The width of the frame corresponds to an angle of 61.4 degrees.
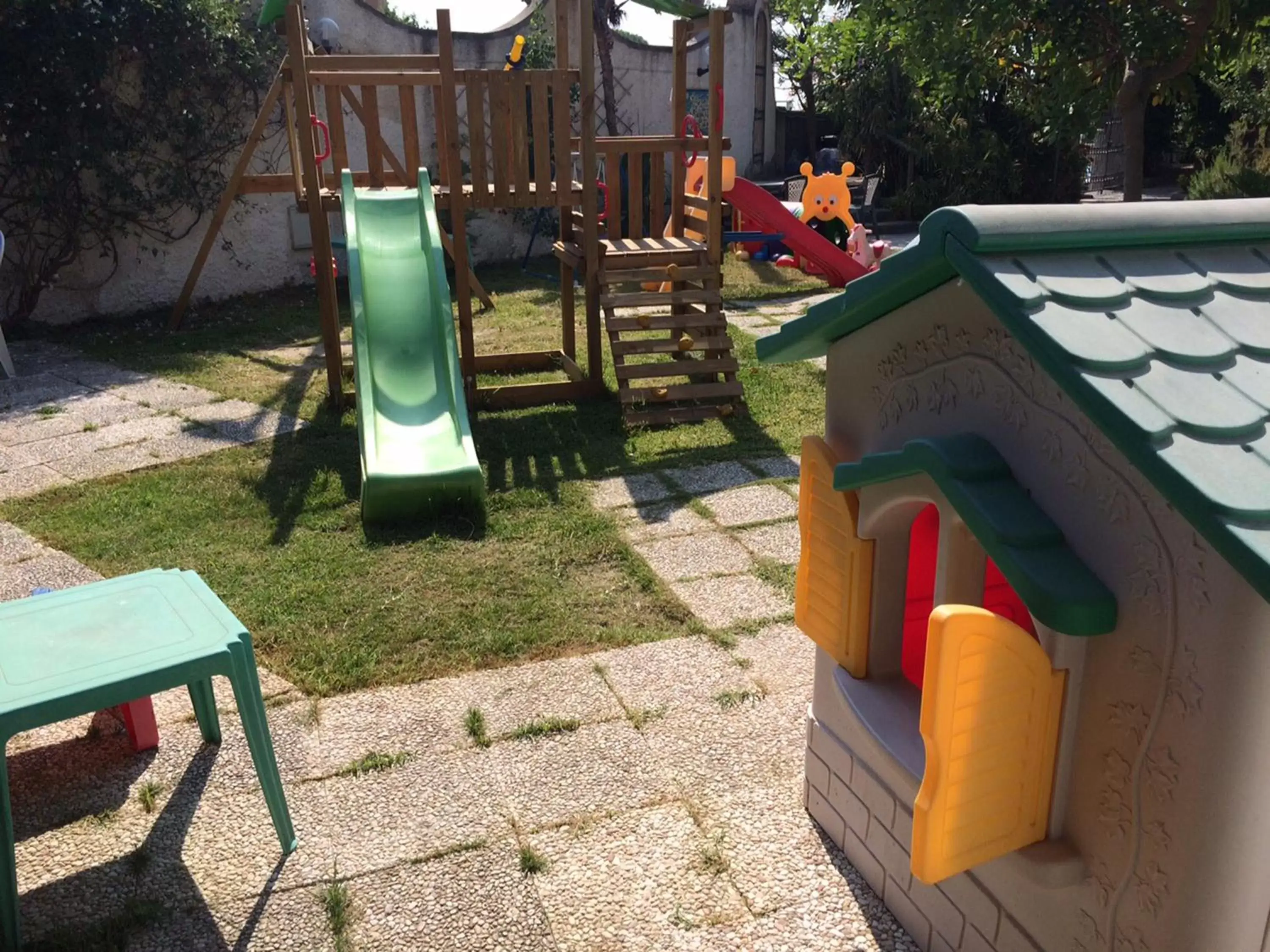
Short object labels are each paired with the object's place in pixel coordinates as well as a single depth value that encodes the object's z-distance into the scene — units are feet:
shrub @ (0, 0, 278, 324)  31.45
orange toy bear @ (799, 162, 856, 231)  40.40
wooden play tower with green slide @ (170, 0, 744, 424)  21.48
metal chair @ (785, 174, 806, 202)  47.29
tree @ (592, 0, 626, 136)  48.06
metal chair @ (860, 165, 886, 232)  48.75
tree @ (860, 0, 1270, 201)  22.88
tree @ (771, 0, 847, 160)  28.45
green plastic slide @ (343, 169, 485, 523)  16.51
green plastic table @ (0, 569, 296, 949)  8.05
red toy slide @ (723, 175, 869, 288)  36.50
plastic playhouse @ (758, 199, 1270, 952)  5.37
